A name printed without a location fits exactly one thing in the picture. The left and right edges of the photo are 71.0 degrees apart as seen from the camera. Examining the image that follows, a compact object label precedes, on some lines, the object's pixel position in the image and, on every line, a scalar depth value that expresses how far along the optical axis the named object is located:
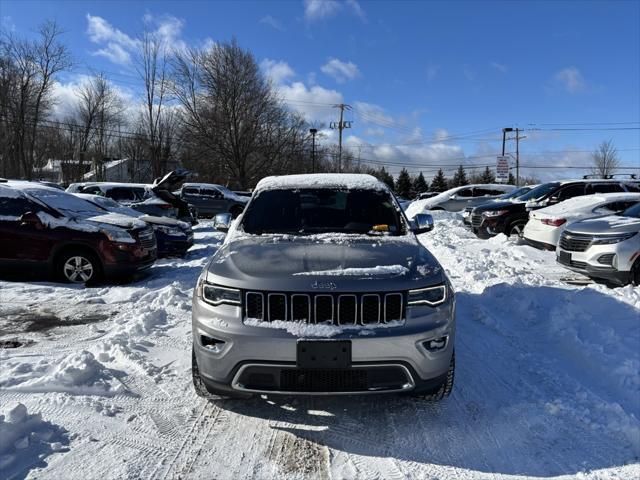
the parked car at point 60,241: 7.60
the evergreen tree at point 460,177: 74.63
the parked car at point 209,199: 22.34
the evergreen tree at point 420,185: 79.62
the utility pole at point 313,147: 47.88
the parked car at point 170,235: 10.28
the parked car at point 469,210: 15.01
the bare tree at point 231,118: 38.69
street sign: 29.62
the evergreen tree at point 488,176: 73.54
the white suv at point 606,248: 6.79
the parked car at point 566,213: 9.71
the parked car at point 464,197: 19.75
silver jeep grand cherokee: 2.84
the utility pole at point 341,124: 56.41
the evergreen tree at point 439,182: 73.62
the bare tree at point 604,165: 52.94
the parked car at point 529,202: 12.59
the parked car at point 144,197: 14.02
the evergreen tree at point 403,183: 77.25
